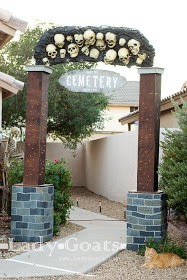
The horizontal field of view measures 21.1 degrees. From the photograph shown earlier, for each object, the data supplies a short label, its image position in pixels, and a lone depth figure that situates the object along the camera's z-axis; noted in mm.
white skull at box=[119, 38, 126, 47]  8492
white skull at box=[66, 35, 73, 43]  8703
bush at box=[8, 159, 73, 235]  9500
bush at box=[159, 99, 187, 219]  7191
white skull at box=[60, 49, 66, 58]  8773
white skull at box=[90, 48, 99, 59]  8656
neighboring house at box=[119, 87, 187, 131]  13681
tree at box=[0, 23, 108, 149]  18297
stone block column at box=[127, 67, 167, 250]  7988
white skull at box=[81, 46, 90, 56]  8688
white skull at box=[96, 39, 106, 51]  8609
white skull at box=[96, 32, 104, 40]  8562
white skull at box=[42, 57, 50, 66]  8773
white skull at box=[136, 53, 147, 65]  8414
